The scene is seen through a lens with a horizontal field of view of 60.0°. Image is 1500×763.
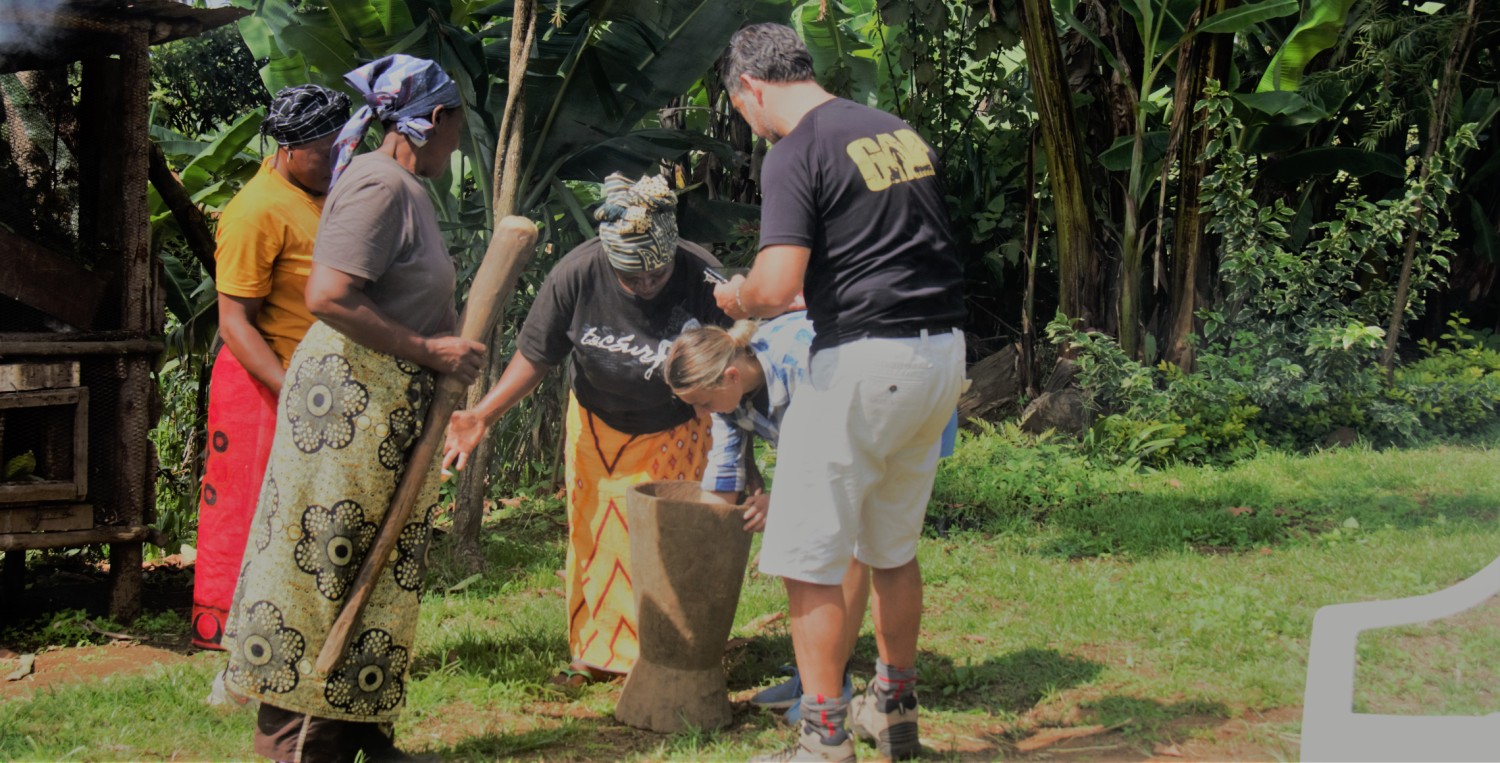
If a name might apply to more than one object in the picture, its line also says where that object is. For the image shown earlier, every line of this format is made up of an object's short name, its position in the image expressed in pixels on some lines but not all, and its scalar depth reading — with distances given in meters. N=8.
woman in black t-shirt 4.16
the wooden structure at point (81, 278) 5.23
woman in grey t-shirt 3.29
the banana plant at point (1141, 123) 8.46
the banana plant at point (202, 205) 7.33
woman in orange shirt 4.16
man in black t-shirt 3.37
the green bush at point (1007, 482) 7.12
